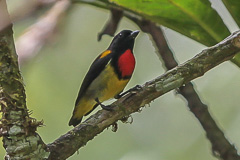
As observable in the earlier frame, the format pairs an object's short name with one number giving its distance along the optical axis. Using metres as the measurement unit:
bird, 5.31
